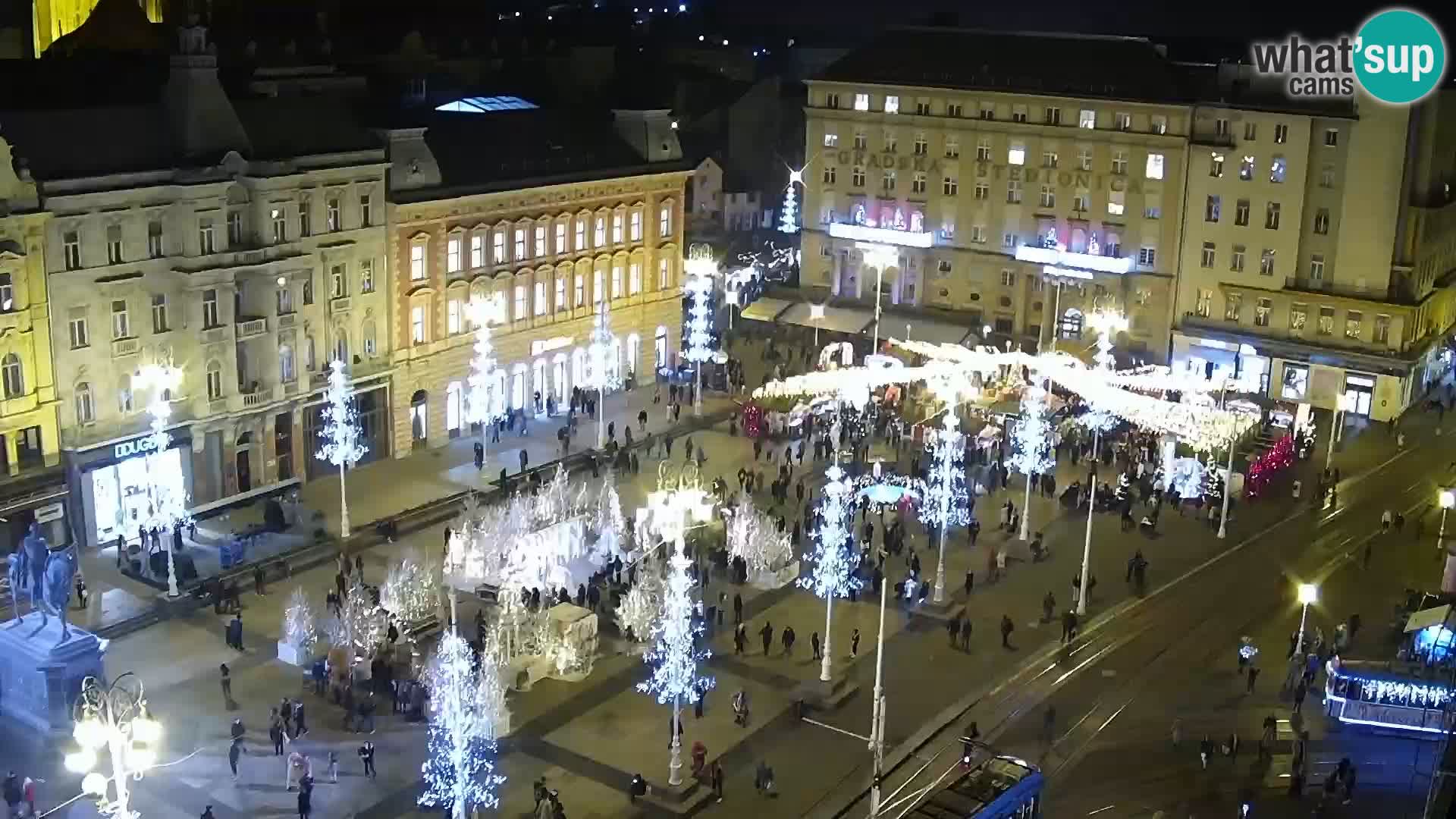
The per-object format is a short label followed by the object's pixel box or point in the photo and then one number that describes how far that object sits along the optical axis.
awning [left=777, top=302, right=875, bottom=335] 76.88
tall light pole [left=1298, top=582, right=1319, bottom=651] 40.94
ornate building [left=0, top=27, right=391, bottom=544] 45.41
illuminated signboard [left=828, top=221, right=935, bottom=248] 78.62
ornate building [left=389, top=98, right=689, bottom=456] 57.88
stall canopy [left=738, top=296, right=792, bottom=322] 80.00
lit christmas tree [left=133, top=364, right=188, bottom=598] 46.44
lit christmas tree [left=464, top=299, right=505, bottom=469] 57.56
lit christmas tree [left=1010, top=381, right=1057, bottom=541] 50.78
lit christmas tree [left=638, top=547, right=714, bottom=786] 33.62
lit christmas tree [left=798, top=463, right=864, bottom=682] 39.03
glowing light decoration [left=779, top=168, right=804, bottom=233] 101.00
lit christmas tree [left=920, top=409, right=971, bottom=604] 44.81
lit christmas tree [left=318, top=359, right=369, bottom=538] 49.50
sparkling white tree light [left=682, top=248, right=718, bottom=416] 63.44
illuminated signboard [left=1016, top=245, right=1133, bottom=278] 73.50
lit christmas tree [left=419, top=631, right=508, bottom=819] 30.75
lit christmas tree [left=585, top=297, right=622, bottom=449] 58.19
